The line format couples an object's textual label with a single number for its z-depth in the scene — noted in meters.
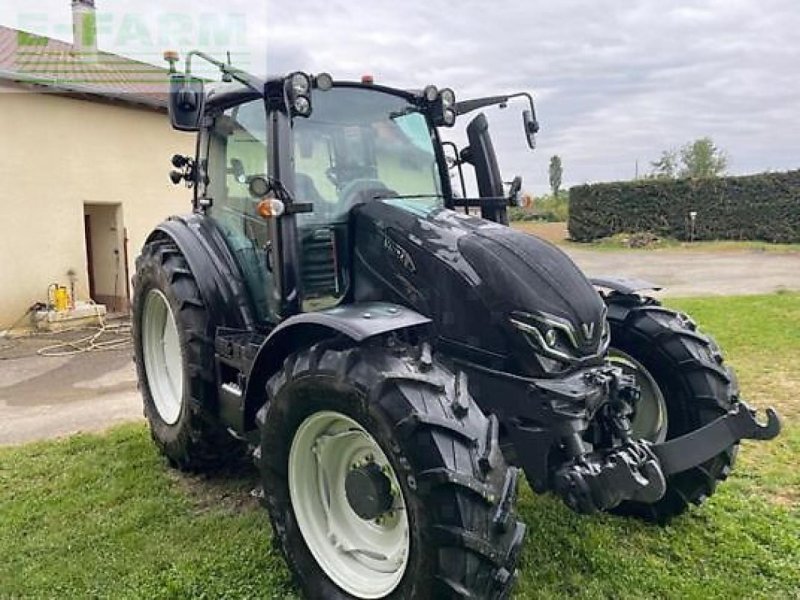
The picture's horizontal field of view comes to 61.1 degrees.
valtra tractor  2.24
